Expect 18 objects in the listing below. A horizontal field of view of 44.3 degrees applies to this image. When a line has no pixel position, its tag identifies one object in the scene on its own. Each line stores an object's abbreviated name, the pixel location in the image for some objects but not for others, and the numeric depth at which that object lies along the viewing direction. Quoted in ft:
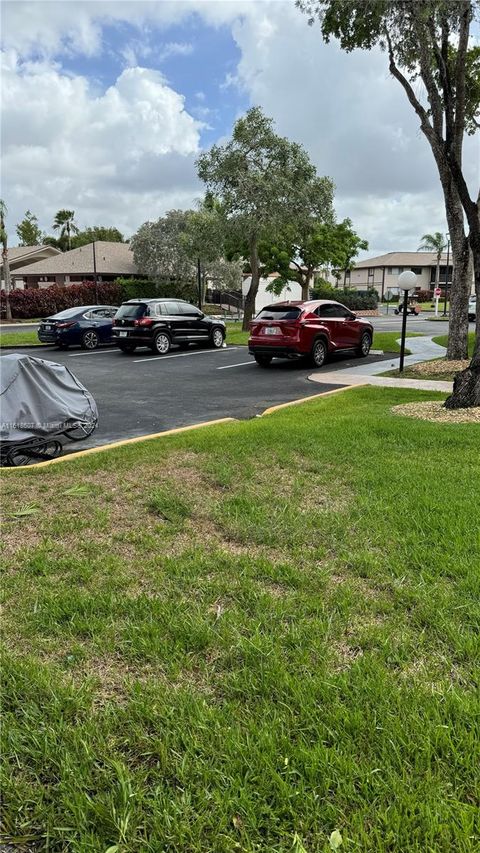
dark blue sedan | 61.31
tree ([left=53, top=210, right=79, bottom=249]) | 269.64
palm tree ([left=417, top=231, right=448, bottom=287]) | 191.01
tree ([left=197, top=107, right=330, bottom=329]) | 75.92
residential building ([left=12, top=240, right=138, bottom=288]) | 167.63
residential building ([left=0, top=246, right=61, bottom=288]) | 191.83
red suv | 44.80
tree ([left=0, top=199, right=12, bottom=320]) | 114.05
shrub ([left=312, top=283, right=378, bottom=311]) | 154.71
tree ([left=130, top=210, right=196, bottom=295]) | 140.56
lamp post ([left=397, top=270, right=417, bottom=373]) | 41.22
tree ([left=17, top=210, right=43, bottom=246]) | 243.60
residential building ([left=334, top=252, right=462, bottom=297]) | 266.16
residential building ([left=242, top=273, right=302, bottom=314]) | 165.68
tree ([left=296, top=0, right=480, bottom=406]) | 28.50
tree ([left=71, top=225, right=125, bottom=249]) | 261.09
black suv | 56.95
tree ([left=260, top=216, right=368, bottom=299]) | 129.90
